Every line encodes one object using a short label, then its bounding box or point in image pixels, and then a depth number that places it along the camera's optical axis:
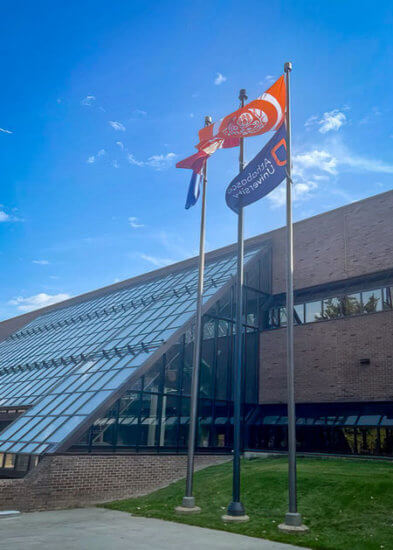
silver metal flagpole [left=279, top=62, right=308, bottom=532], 11.38
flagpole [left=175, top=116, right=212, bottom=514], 14.10
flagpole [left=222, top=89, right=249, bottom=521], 12.73
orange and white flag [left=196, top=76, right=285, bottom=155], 14.52
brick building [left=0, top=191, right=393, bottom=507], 17.19
